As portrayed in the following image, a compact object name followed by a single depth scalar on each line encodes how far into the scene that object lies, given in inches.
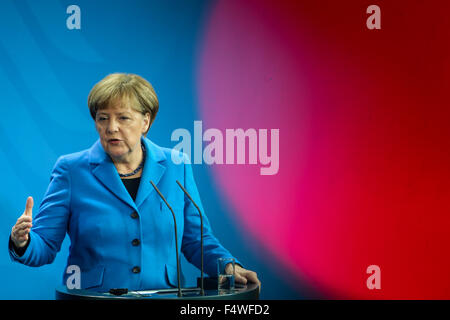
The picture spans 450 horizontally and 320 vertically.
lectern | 178.4
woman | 213.9
